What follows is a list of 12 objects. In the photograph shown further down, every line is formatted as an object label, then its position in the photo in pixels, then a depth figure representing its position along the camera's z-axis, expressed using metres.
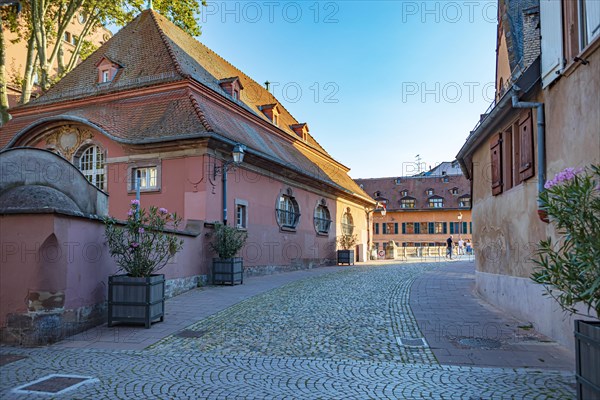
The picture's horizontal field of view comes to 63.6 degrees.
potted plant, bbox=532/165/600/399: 3.67
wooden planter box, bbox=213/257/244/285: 14.23
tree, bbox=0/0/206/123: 20.69
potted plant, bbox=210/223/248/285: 14.24
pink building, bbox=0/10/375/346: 15.49
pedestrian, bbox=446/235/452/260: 37.86
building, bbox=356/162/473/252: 58.41
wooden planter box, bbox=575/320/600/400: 3.62
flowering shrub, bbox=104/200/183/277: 8.30
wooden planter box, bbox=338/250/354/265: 27.56
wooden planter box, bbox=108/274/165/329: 8.02
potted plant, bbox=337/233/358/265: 27.61
